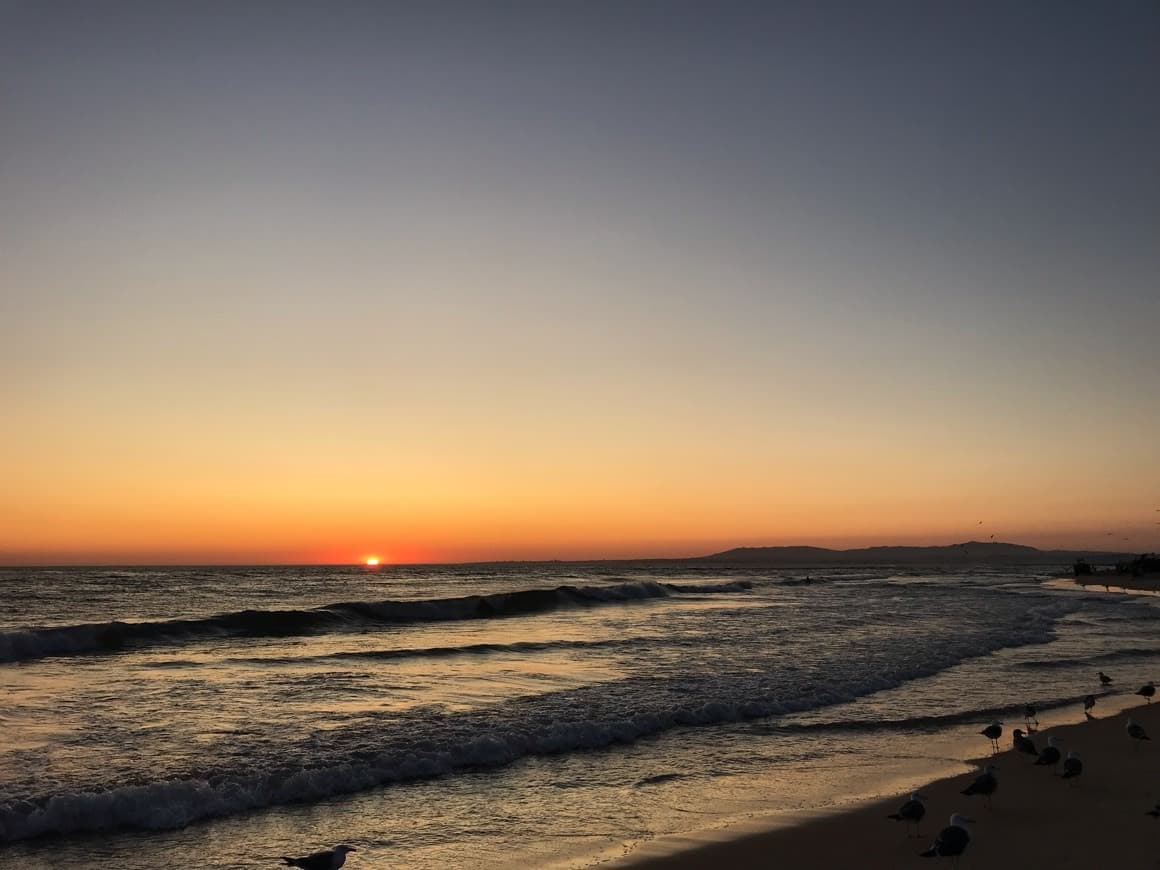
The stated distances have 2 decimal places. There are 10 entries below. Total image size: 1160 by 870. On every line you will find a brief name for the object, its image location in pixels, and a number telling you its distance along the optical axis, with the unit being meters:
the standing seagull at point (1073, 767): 11.09
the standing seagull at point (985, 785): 9.91
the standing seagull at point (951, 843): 7.97
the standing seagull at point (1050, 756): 11.58
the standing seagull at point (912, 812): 9.06
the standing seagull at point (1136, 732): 12.99
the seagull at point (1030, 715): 14.91
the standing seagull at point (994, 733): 13.31
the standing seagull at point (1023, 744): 12.38
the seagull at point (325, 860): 7.80
